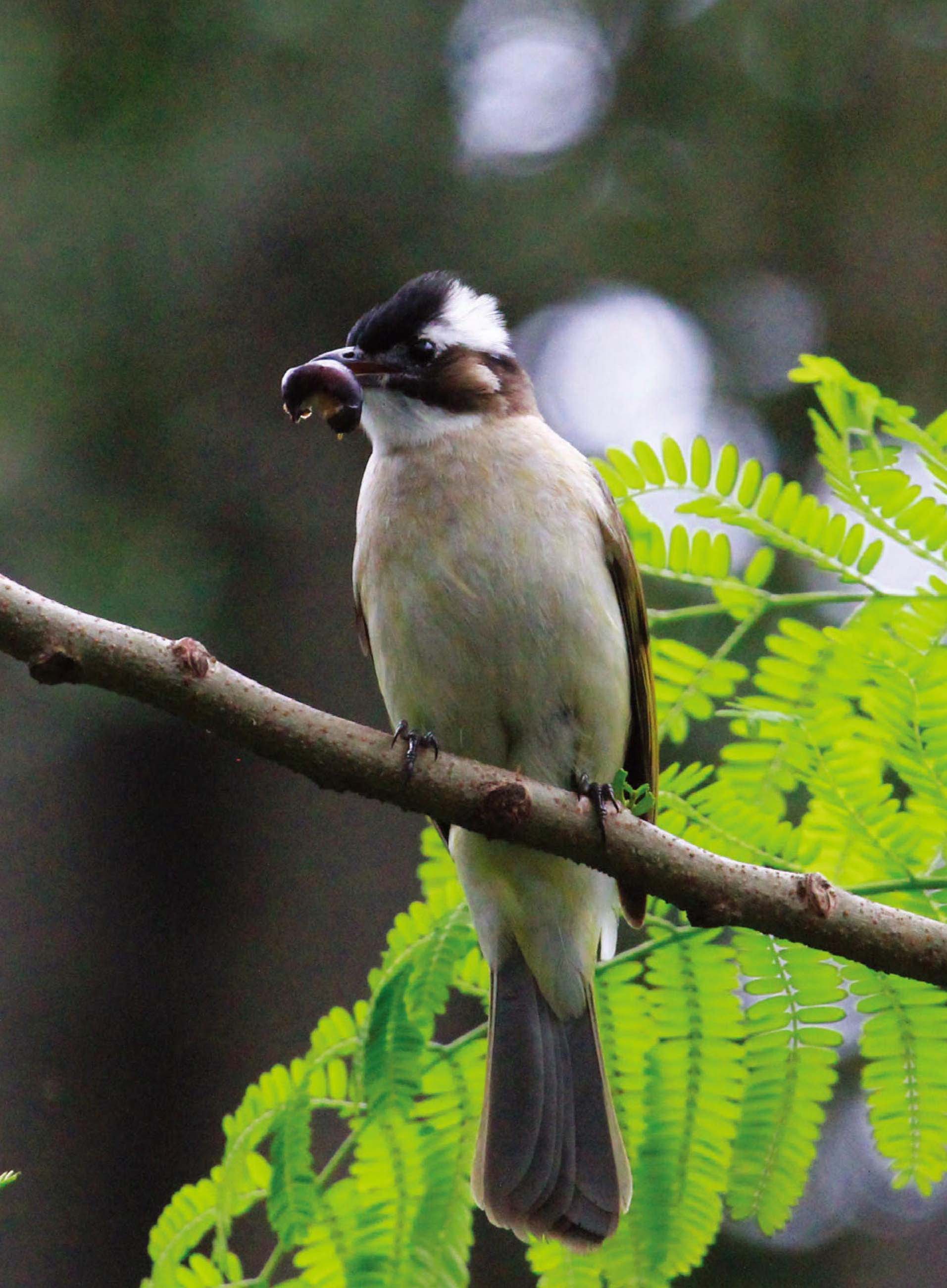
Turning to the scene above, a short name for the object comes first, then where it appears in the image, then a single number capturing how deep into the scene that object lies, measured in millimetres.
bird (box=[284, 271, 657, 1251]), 6391
